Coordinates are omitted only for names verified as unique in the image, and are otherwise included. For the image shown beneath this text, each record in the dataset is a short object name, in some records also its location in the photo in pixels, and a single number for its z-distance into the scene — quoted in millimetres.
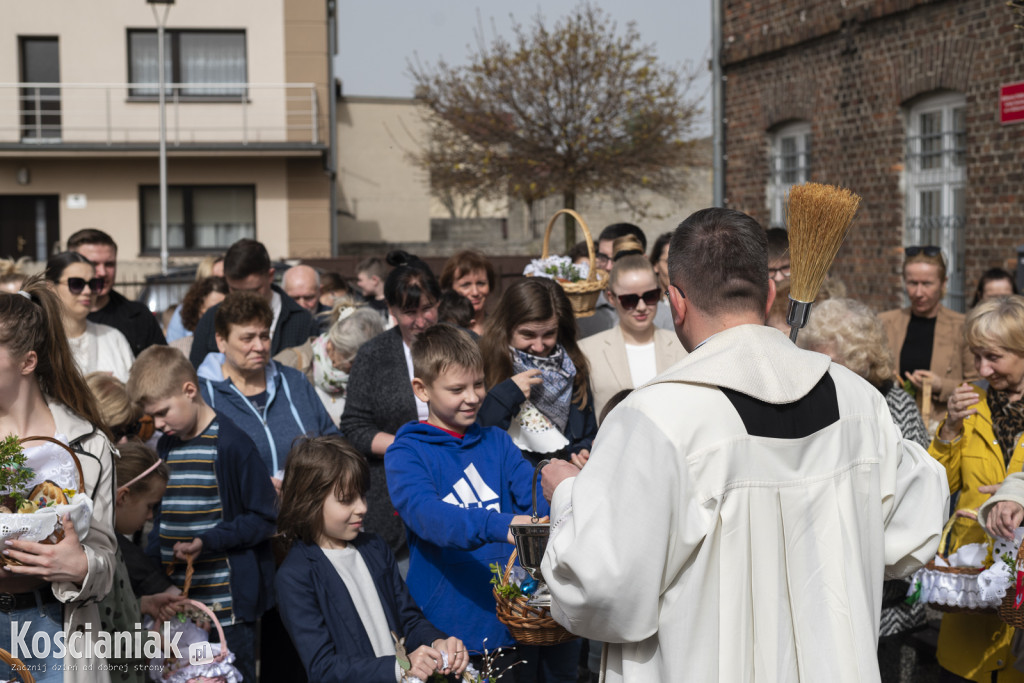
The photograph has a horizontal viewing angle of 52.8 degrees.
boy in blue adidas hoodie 3666
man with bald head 7969
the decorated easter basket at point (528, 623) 3074
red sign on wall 9128
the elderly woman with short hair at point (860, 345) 4730
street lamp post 20231
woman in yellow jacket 4195
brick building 10578
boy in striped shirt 4223
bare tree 22578
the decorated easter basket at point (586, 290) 6102
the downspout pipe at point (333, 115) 24297
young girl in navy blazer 3627
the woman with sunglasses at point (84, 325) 5504
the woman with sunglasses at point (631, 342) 5320
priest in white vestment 2197
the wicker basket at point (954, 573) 3961
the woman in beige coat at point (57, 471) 2900
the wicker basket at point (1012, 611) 3469
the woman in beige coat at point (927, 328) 6656
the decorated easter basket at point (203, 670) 3781
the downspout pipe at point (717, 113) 14797
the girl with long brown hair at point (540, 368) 4561
